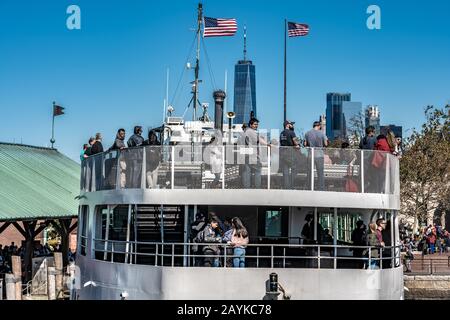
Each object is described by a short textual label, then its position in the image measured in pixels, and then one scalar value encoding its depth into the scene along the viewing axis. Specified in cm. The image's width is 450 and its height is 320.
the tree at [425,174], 5275
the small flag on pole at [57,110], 4672
